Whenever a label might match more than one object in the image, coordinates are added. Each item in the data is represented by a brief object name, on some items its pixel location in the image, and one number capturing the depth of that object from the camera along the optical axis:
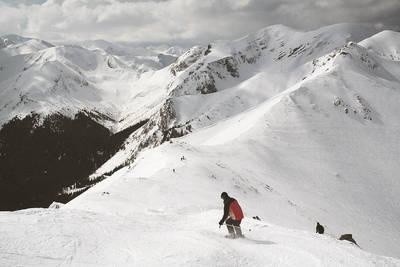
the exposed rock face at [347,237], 27.15
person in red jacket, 19.14
